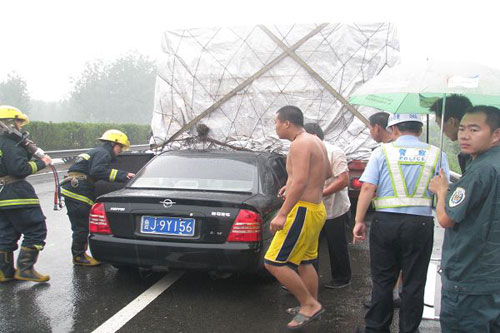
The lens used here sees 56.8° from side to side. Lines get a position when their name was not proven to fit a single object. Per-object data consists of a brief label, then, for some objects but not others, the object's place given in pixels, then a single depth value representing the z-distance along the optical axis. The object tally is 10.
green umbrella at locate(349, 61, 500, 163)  2.80
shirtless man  3.39
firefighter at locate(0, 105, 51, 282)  4.34
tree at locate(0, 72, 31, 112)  46.88
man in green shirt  2.30
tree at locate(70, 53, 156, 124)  57.72
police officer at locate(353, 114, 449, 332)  3.12
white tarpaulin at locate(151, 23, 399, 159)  6.43
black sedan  3.87
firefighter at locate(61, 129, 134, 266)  4.96
